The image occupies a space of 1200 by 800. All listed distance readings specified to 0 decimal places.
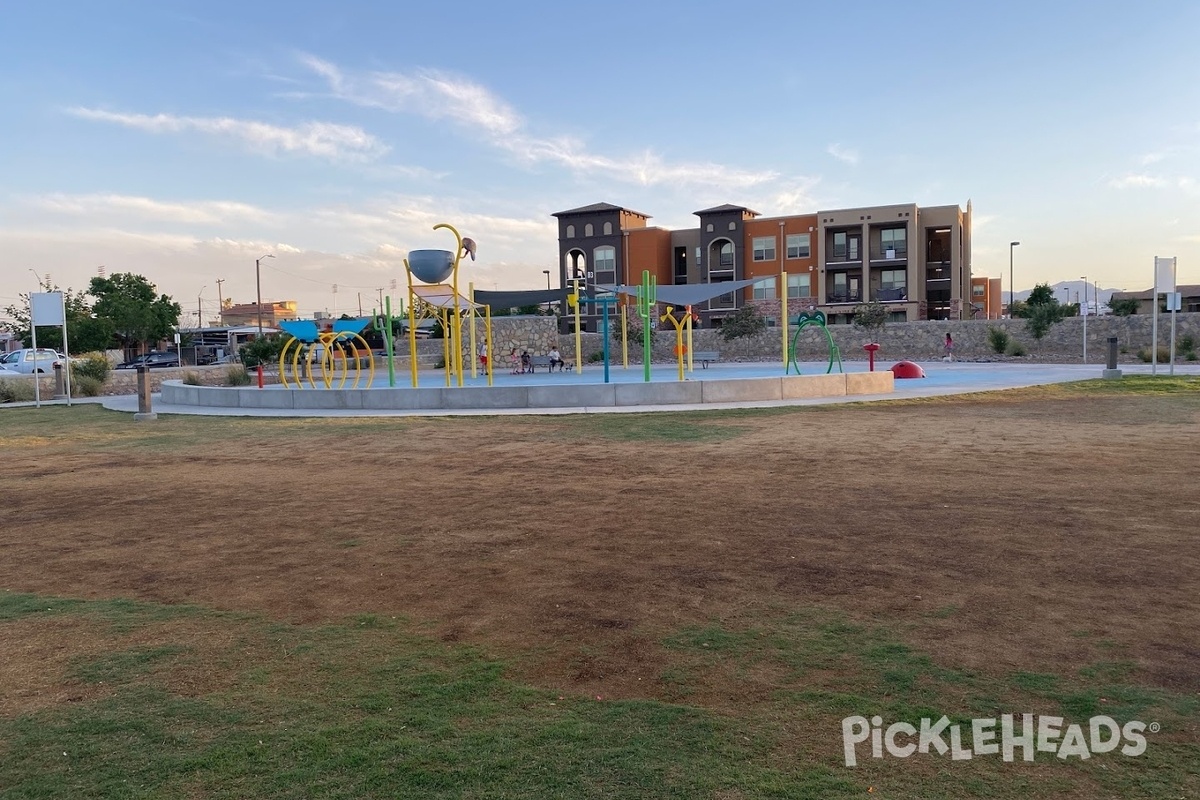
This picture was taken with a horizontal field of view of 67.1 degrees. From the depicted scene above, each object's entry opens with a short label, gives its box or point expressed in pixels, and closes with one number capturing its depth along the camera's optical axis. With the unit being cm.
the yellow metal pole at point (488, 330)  2406
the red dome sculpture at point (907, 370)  2925
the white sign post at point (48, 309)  2536
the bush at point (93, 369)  3098
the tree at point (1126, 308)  4891
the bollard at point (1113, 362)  2592
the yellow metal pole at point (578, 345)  2925
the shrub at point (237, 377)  3155
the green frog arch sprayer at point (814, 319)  2455
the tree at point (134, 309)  6175
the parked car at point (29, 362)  3681
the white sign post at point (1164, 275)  2567
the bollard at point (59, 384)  2889
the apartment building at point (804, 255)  5684
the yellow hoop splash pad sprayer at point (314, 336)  2369
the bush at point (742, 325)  4888
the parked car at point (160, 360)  5247
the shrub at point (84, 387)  2941
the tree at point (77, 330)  5875
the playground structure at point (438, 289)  2266
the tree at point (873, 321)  4819
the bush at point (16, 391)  2789
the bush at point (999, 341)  4409
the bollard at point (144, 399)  1992
